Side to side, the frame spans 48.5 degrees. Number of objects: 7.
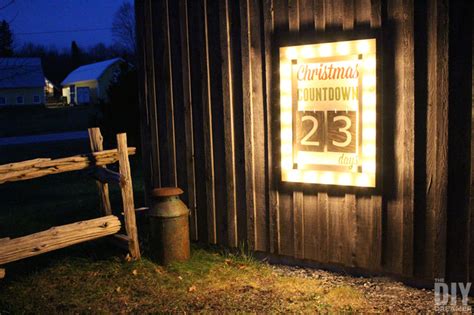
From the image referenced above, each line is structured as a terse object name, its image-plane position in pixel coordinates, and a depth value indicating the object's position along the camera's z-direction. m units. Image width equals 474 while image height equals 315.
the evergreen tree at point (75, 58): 80.75
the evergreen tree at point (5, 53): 58.57
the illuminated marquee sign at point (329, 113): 5.56
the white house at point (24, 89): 51.84
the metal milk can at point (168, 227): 6.61
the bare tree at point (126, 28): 73.38
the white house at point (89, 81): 50.50
